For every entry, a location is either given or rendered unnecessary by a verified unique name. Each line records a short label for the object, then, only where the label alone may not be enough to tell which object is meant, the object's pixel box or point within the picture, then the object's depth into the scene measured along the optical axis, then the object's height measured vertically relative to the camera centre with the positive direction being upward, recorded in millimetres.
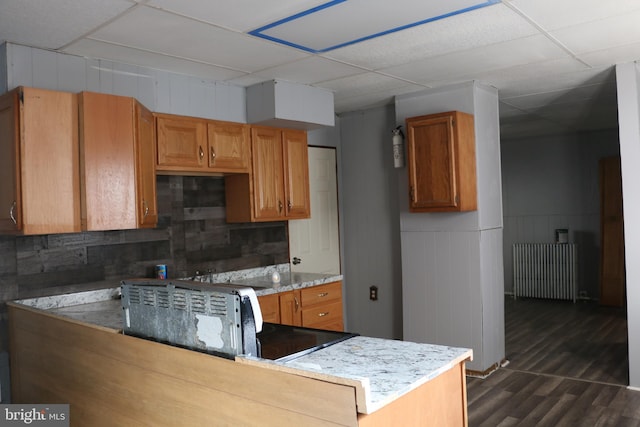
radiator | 7660 -887
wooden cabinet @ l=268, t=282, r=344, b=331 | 4012 -687
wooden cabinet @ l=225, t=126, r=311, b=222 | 4281 +311
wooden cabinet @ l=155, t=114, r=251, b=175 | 3709 +555
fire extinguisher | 4715 +587
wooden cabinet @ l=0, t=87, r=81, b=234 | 2863 +358
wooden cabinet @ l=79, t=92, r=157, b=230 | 3041 +366
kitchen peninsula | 1666 -595
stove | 1909 -387
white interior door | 5215 -85
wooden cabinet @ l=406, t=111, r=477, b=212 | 4191 +406
